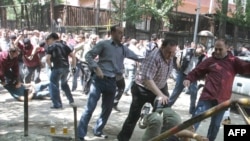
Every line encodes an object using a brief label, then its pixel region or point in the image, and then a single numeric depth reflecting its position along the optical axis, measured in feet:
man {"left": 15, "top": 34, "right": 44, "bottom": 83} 35.42
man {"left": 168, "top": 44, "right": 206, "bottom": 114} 28.14
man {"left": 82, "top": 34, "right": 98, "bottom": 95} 34.23
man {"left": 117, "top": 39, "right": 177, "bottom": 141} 15.87
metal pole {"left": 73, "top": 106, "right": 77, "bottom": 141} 17.17
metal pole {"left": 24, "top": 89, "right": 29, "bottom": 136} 17.80
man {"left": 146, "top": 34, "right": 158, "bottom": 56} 36.40
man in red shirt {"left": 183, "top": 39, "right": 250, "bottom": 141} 17.57
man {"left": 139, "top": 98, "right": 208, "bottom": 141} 13.89
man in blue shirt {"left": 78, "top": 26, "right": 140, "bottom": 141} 19.19
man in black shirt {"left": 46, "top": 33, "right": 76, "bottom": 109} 26.55
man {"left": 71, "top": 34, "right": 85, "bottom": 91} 34.59
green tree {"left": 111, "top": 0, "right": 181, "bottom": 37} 69.82
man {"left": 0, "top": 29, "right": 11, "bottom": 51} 41.37
